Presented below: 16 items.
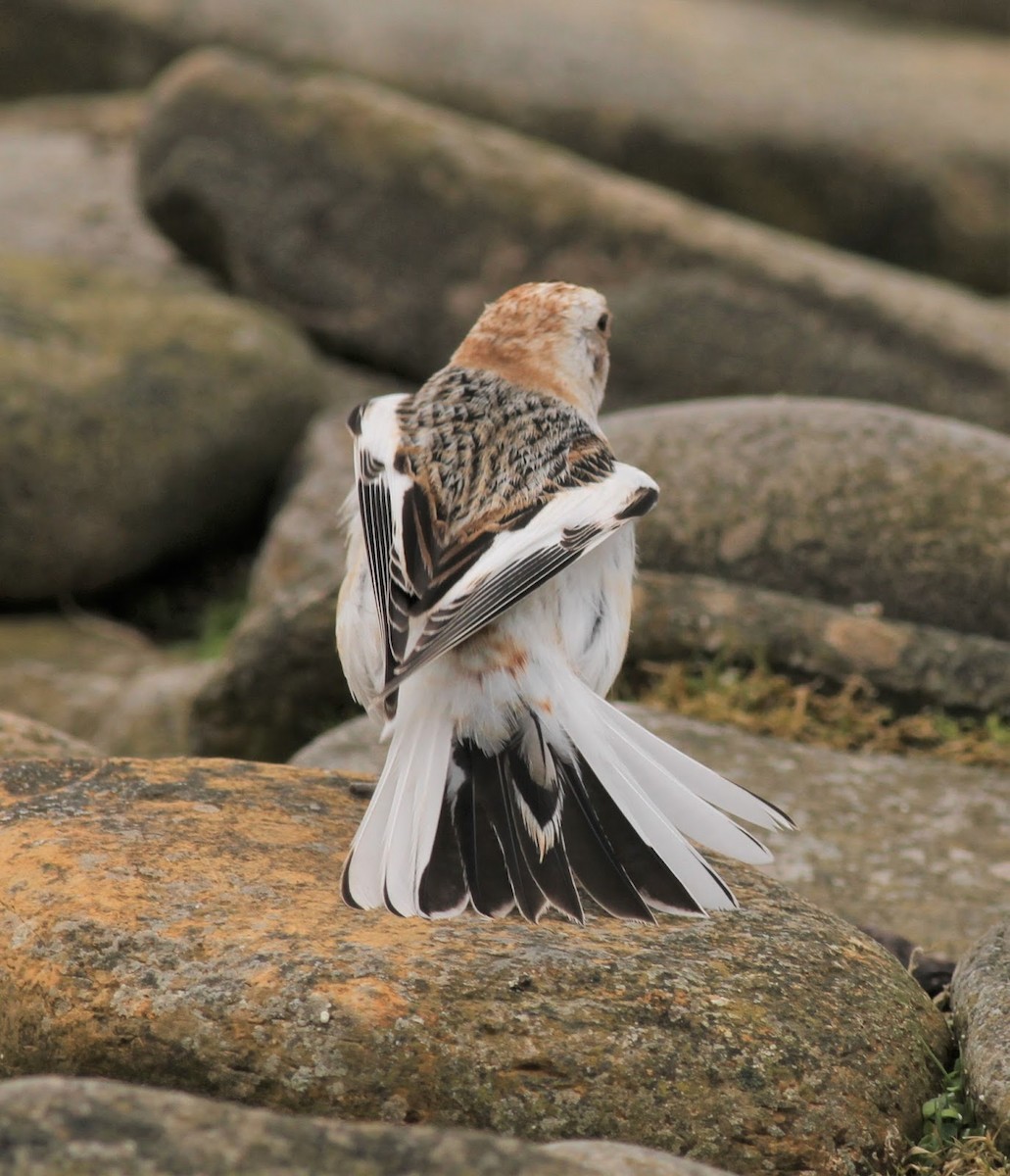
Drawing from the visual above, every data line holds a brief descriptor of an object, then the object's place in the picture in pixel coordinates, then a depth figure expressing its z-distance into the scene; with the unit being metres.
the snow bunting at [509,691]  6.84
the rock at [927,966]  7.86
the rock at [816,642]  10.88
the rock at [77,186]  20.28
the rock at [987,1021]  6.08
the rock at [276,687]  11.08
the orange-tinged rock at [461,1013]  5.76
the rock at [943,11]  27.48
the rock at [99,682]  13.11
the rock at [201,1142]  4.35
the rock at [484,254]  16.28
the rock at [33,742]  8.72
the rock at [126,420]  15.42
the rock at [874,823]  8.63
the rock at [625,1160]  4.87
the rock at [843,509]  11.40
